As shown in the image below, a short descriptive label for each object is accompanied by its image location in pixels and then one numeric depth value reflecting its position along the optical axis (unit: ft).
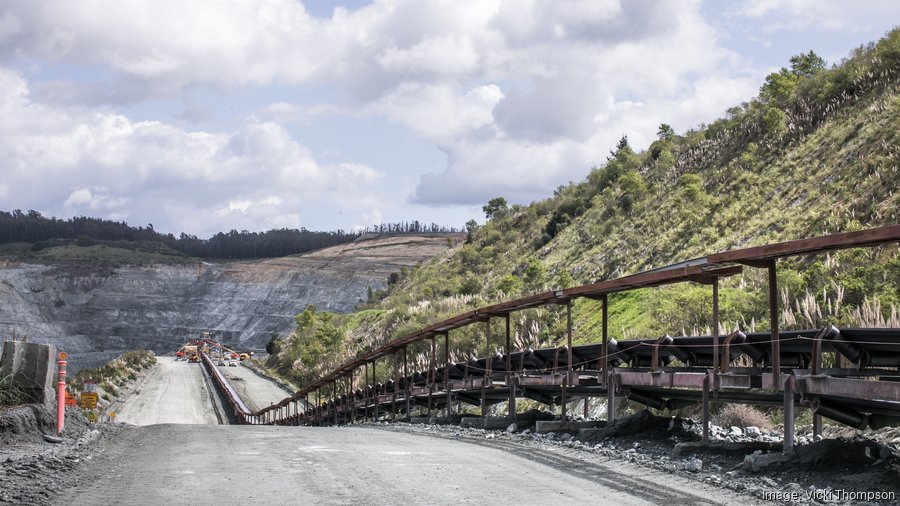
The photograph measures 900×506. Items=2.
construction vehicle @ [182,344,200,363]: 392.88
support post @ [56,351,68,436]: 51.57
